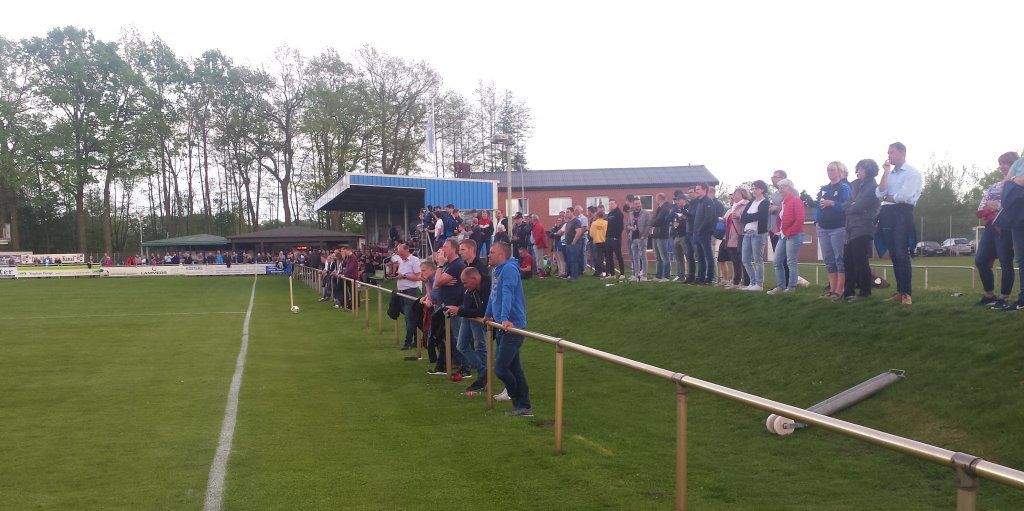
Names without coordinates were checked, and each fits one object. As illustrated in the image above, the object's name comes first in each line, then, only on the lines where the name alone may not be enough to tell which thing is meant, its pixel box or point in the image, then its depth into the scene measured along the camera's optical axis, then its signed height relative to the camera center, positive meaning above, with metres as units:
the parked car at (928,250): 52.34 -1.40
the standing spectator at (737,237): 12.91 -0.04
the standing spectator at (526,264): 20.73 -0.67
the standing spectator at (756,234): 11.84 +0.01
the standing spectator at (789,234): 11.01 -0.01
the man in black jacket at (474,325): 8.77 -1.04
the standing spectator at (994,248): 8.38 -0.23
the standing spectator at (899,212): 9.08 +0.24
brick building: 52.72 +3.76
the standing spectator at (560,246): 19.70 -0.19
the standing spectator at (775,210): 11.82 +0.39
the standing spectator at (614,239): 16.97 -0.03
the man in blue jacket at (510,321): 7.73 -0.86
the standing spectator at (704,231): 13.66 +0.08
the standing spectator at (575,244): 18.08 -0.14
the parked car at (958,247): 51.38 -1.20
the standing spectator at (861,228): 9.60 +0.05
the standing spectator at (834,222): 10.09 +0.14
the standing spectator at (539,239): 20.90 +0.01
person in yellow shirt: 17.67 +0.00
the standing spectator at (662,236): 15.01 +0.01
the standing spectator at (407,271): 14.41 -0.57
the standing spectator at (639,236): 16.12 +0.02
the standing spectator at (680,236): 14.36 +0.00
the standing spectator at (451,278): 9.67 -0.47
